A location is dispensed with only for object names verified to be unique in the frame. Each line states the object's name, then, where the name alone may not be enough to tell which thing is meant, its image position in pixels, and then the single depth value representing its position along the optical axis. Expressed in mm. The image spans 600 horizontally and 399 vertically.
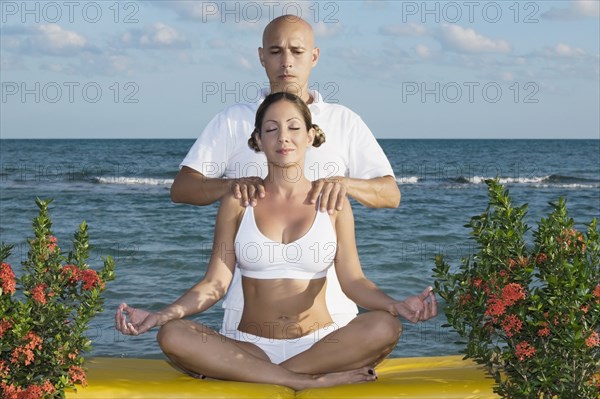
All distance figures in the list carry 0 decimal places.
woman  4355
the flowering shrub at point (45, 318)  4005
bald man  4852
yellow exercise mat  4211
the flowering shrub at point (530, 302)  3877
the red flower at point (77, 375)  4105
